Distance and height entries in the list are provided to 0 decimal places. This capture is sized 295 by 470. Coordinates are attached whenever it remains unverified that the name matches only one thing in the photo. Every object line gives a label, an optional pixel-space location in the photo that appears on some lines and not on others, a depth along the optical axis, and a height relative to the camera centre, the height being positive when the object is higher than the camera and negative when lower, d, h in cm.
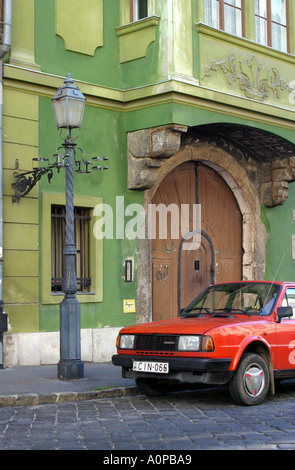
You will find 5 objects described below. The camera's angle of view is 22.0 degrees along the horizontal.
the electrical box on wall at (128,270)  1455 +8
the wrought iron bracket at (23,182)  1276 +159
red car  906 -89
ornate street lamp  1116 +30
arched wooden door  1559 +64
